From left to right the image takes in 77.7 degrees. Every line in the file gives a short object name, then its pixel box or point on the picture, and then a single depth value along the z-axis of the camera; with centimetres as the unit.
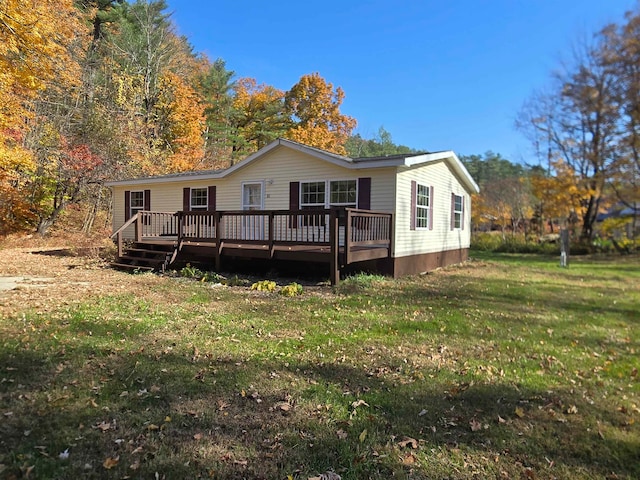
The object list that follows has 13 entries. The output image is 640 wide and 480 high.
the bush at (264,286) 830
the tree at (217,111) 2723
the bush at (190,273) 987
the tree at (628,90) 1889
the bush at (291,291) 786
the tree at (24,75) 1005
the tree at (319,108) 2933
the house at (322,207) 940
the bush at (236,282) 893
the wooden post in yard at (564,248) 1502
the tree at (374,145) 3691
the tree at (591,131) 2047
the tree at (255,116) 2942
